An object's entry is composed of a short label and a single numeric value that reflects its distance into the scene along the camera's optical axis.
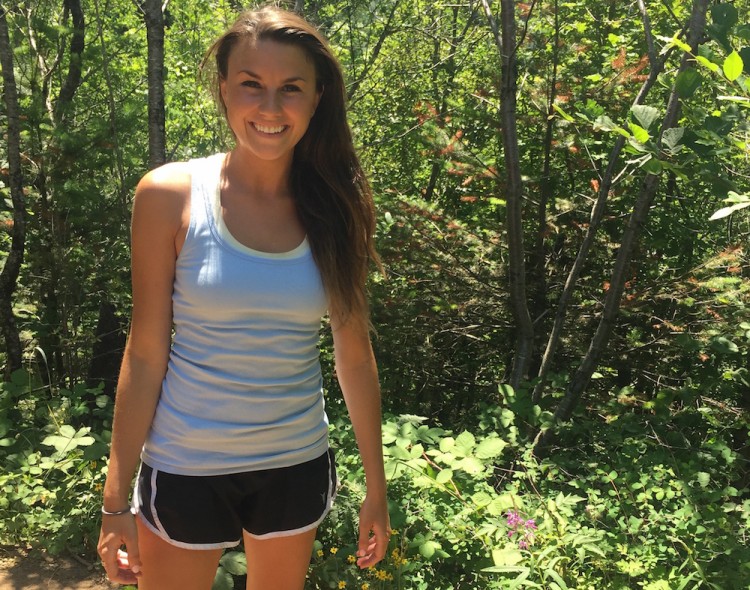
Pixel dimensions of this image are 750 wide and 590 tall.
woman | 1.48
